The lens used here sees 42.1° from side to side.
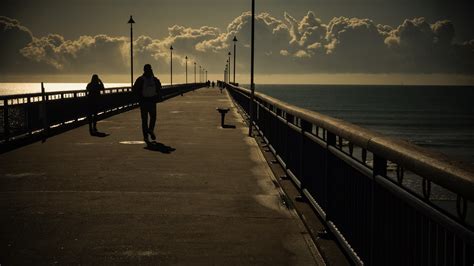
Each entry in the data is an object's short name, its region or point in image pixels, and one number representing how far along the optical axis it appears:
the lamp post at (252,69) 19.14
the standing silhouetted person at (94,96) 20.20
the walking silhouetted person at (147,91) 16.84
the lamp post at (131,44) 45.69
